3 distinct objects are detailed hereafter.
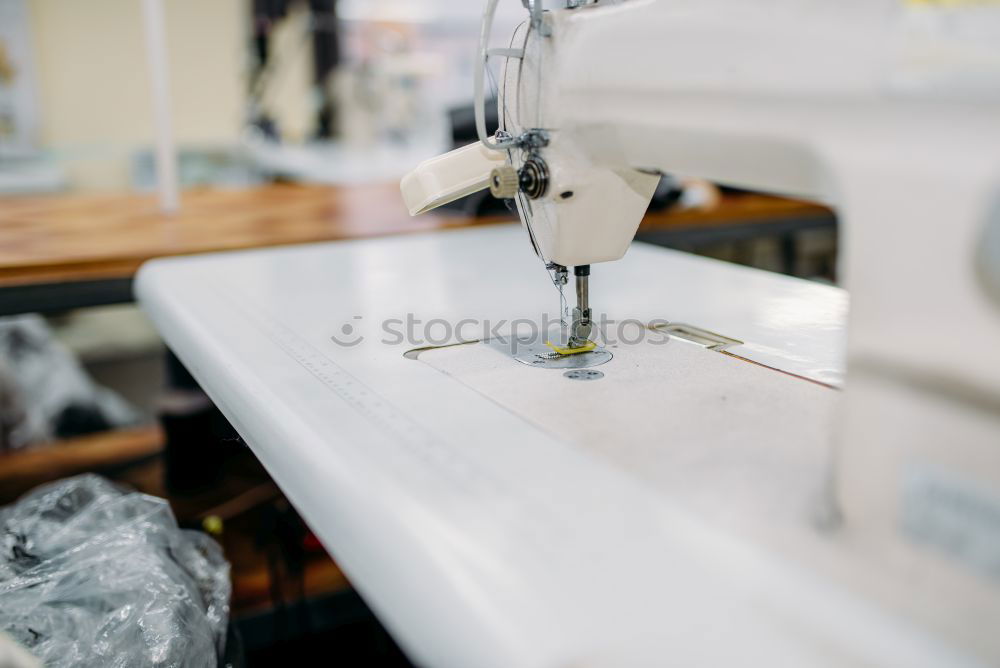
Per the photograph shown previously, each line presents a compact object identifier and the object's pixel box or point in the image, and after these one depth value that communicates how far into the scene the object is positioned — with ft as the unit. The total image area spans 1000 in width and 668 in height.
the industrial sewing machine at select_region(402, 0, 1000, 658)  1.24
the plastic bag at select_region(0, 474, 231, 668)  2.44
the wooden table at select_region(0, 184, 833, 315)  3.87
